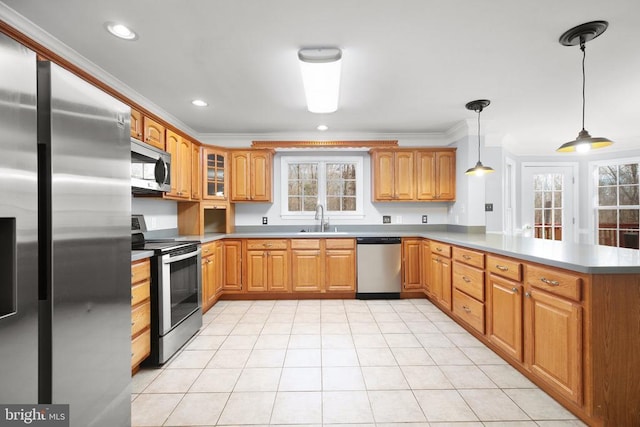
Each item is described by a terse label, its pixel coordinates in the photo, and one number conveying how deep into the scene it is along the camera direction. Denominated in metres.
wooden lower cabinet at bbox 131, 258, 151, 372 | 2.14
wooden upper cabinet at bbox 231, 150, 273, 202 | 4.44
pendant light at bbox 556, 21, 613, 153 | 1.98
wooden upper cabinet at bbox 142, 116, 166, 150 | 2.89
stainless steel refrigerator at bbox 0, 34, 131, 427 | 0.89
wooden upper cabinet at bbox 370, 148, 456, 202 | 4.46
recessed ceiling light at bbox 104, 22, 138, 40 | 1.97
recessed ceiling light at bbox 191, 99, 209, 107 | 3.33
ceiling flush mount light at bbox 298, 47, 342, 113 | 2.26
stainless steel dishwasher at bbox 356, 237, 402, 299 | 4.11
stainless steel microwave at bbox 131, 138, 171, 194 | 2.51
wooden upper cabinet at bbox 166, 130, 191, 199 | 3.37
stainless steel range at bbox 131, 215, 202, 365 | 2.37
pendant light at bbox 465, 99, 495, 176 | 3.34
